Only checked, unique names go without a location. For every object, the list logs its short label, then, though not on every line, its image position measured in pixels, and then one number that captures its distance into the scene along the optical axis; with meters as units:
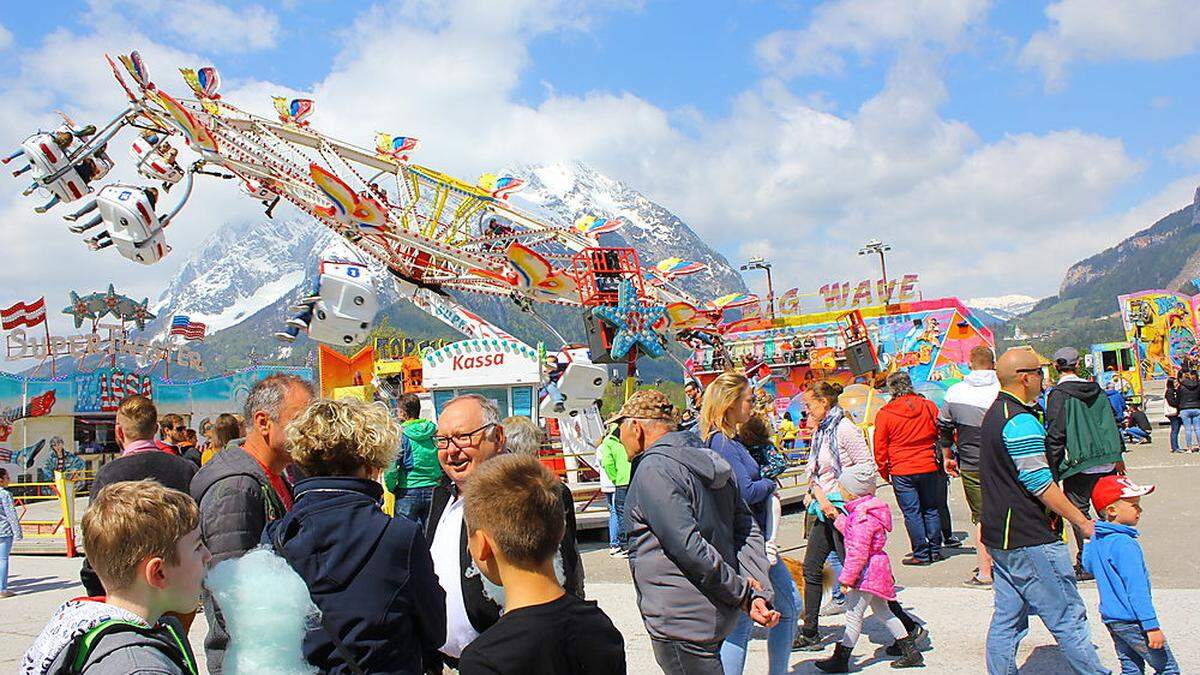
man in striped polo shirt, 4.09
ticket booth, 15.77
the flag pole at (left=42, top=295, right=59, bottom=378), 30.45
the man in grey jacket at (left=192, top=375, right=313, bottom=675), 2.92
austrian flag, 31.67
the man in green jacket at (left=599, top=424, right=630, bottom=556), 9.68
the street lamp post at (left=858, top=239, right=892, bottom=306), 40.50
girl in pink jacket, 5.32
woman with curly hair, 2.49
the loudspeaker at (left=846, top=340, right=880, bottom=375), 33.81
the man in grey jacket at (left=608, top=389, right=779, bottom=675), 3.47
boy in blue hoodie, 3.93
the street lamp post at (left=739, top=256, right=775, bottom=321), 43.16
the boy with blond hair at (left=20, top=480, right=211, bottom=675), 2.00
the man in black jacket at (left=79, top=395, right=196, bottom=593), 4.67
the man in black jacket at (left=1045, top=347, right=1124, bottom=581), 5.14
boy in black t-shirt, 2.12
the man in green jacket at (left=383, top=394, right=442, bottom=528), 7.18
